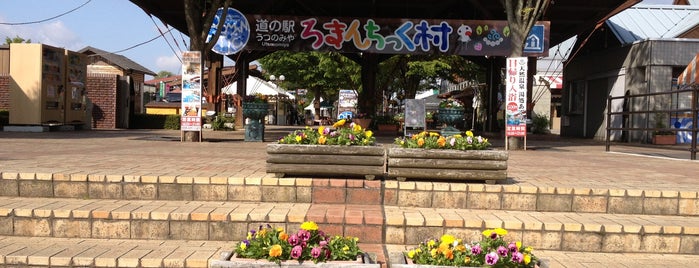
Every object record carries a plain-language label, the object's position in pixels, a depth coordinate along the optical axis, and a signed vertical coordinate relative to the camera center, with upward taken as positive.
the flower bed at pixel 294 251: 3.05 -0.81
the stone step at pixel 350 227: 4.42 -0.92
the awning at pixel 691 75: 11.97 +1.39
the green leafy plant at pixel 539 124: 23.58 +0.18
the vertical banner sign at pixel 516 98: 10.83 +0.64
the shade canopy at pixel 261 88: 33.32 +2.30
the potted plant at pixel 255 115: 11.88 +0.15
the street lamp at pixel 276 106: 37.79 +1.25
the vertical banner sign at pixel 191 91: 11.41 +0.67
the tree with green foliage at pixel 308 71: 35.81 +3.89
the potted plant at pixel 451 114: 13.30 +0.31
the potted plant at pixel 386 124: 20.72 +0.01
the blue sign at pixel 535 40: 15.77 +2.76
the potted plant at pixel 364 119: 20.55 +0.20
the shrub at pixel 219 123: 19.77 -0.09
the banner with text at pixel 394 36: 15.87 +2.84
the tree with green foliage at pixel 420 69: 28.91 +3.37
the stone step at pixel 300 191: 5.02 -0.69
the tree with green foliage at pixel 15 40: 51.97 +7.99
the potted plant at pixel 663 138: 16.20 -0.23
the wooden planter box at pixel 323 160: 5.21 -0.38
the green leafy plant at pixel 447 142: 5.32 -0.18
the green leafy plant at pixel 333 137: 5.33 -0.15
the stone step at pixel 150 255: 3.84 -1.08
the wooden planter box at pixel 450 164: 5.21 -0.40
